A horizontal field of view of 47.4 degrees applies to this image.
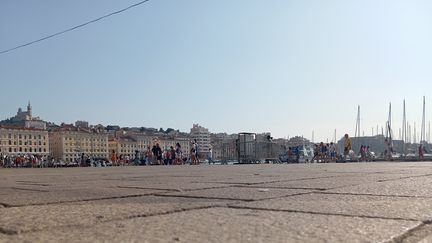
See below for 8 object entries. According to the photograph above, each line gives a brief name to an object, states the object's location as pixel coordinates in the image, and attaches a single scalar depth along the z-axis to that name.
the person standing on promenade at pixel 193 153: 28.95
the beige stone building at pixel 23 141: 148.38
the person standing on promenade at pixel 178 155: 30.22
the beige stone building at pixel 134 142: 178.75
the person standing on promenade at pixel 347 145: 27.27
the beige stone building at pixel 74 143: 167.38
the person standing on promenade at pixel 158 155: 28.86
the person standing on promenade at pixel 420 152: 29.59
